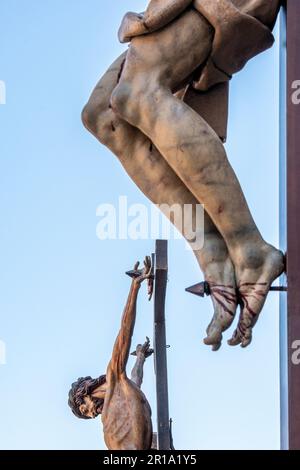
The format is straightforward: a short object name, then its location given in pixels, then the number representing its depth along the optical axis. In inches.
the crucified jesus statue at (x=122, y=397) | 528.5
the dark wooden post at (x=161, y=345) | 495.1
